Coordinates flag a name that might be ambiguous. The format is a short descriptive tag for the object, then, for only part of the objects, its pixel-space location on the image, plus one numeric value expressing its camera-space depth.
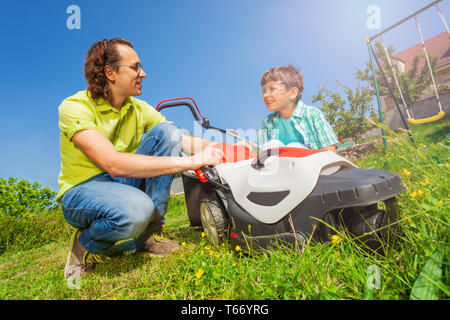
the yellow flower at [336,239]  1.11
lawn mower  1.11
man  1.51
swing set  3.87
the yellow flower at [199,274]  1.15
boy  2.17
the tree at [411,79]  15.31
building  16.37
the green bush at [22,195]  7.38
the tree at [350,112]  12.73
